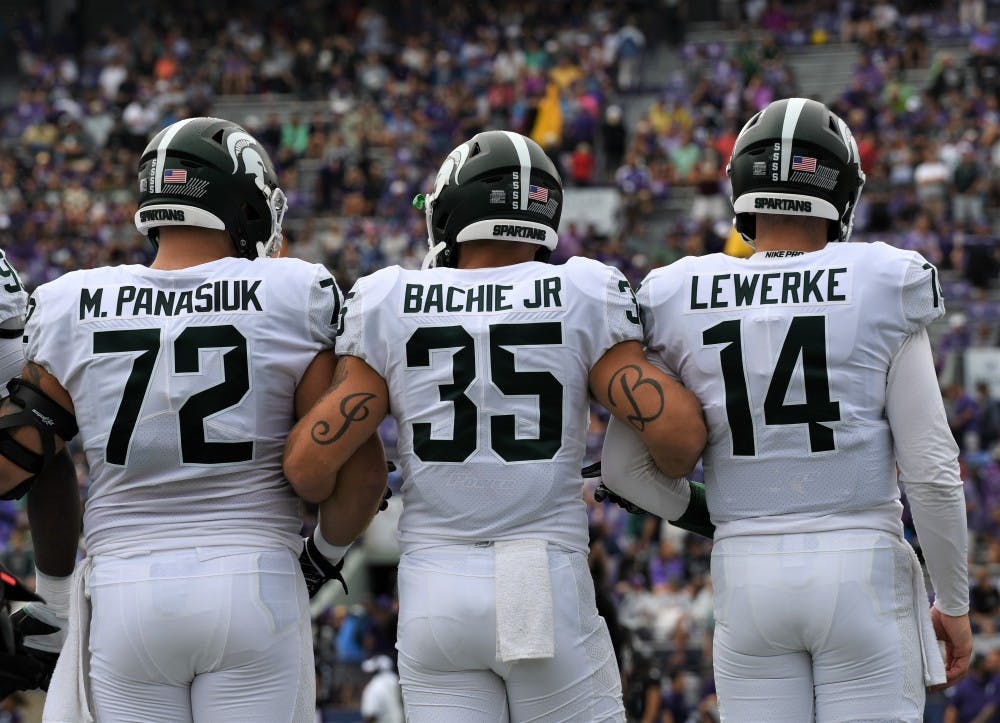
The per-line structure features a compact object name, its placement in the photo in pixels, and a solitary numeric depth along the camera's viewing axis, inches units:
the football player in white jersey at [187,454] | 356.5
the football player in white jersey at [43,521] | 392.5
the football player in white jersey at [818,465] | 354.9
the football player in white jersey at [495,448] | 357.4
